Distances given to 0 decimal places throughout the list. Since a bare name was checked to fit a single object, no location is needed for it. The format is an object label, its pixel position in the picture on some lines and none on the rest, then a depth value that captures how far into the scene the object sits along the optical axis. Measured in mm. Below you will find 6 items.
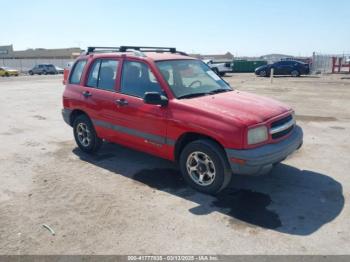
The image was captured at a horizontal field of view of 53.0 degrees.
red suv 4535
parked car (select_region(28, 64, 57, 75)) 45719
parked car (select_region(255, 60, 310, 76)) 31125
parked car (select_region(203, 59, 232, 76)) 35531
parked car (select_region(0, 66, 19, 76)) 42688
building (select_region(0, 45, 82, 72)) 96312
